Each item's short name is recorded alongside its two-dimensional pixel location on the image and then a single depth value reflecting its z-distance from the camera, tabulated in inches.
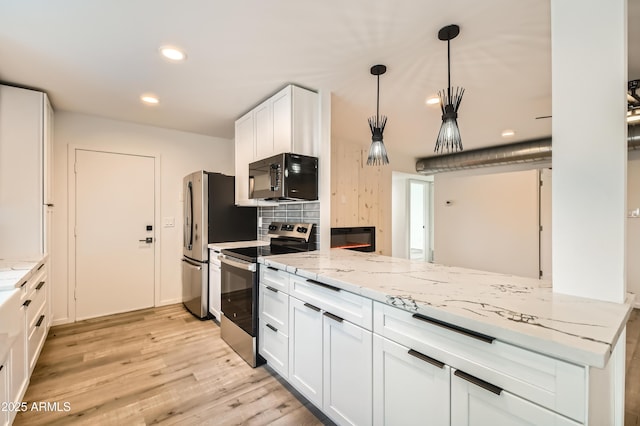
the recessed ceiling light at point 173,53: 76.3
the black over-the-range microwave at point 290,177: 95.4
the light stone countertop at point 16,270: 65.1
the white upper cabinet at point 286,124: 99.1
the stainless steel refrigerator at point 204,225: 129.3
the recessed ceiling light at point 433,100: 112.7
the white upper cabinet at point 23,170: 96.2
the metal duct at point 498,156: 163.6
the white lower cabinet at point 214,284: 120.8
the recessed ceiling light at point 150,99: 108.6
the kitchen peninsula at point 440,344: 32.3
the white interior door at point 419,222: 261.7
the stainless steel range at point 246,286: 88.2
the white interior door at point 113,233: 129.6
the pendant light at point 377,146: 85.6
